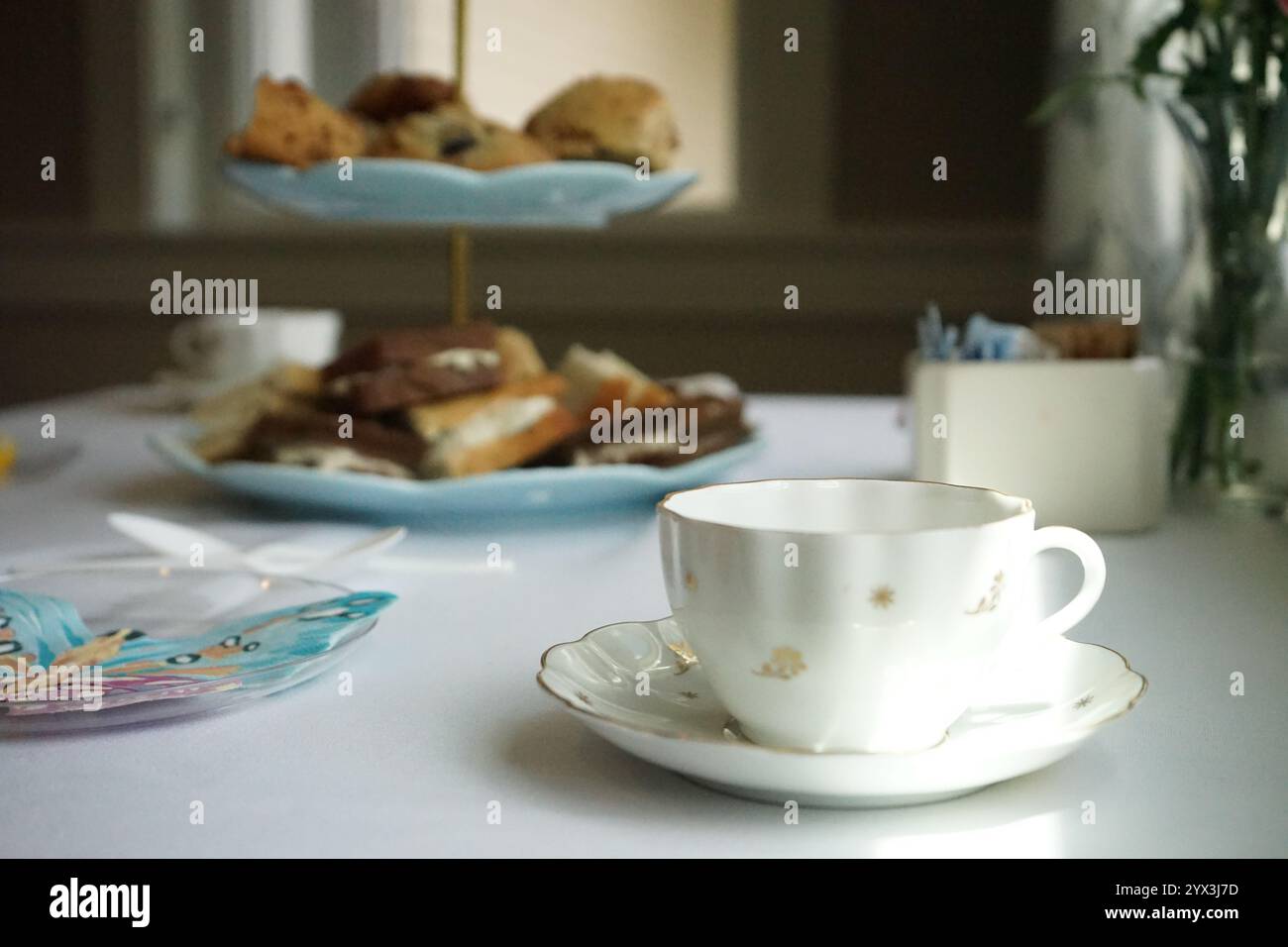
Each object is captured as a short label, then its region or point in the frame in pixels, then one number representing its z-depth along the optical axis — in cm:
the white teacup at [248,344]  135
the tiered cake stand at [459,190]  75
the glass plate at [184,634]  43
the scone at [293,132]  84
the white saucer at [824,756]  34
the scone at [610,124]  88
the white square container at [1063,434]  74
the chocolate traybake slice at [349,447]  77
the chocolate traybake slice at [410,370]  77
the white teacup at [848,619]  36
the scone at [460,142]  82
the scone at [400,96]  92
